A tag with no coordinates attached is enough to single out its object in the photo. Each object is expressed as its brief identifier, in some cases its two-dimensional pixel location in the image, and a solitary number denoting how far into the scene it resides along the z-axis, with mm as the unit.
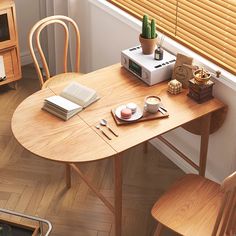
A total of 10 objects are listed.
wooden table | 2174
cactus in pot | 2619
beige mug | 2350
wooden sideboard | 3506
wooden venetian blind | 2447
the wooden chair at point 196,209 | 1975
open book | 2346
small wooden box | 2422
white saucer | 2329
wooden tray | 2316
